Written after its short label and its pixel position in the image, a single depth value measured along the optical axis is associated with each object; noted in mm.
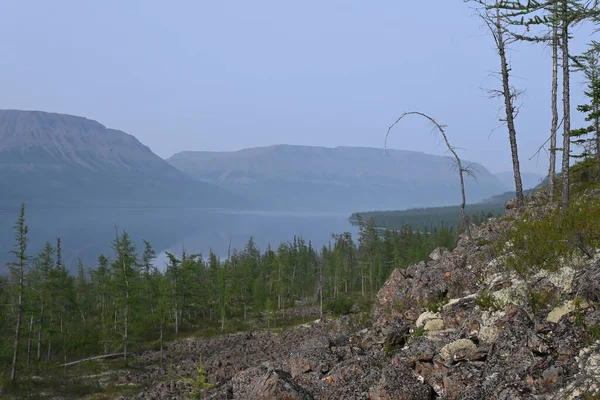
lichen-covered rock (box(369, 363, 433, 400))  8695
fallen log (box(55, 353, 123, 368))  42031
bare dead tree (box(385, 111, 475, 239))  17469
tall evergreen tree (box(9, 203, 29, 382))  34125
